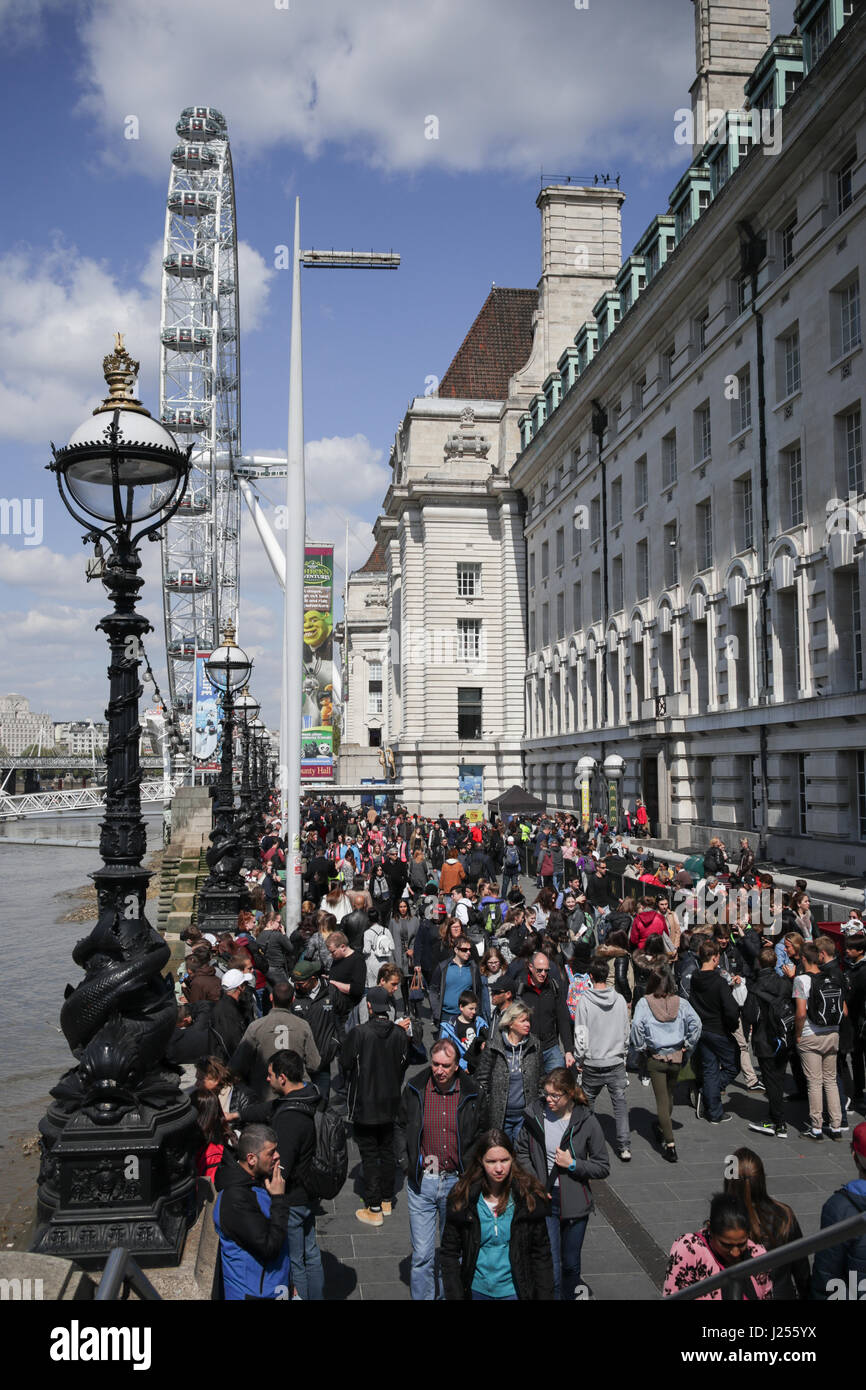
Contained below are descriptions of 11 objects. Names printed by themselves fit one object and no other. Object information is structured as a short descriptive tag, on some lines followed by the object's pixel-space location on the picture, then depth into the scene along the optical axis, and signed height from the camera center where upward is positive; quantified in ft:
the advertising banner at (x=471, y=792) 171.83 -3.40
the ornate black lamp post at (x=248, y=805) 79.71 -2.63
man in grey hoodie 29.43 -7.21
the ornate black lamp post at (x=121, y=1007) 16.40 -3.80
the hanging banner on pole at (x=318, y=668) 126.11 +14.72
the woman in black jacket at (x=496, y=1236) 16.01 -6.79
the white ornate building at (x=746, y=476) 72.59 +24.13
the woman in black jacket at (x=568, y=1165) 19.01 -6.83
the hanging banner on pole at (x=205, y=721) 114.93 +5.73
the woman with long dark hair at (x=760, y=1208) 14.83 -6.05
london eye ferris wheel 229.86 +97.01
